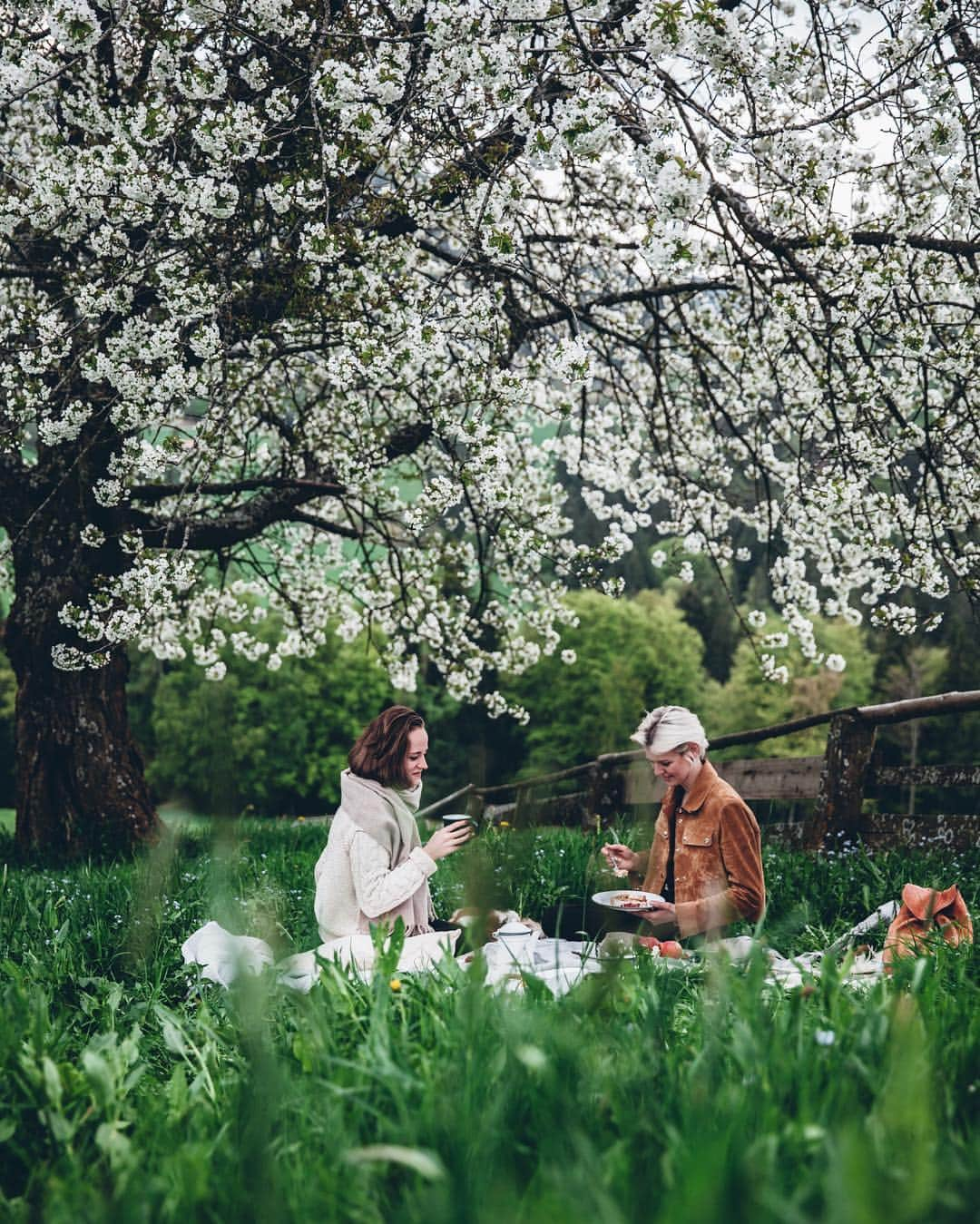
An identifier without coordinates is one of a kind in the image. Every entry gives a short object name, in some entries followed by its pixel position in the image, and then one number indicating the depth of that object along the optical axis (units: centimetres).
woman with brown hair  415
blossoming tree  490
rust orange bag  368
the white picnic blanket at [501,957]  342
